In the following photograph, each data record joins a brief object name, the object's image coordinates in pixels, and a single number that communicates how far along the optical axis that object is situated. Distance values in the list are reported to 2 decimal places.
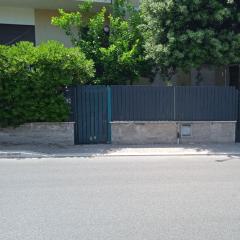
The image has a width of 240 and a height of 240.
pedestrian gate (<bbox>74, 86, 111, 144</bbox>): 12.66
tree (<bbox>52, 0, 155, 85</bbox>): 14.55
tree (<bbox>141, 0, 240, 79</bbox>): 12.27
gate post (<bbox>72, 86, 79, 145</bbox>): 12.65
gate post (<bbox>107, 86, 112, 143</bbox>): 12.68
